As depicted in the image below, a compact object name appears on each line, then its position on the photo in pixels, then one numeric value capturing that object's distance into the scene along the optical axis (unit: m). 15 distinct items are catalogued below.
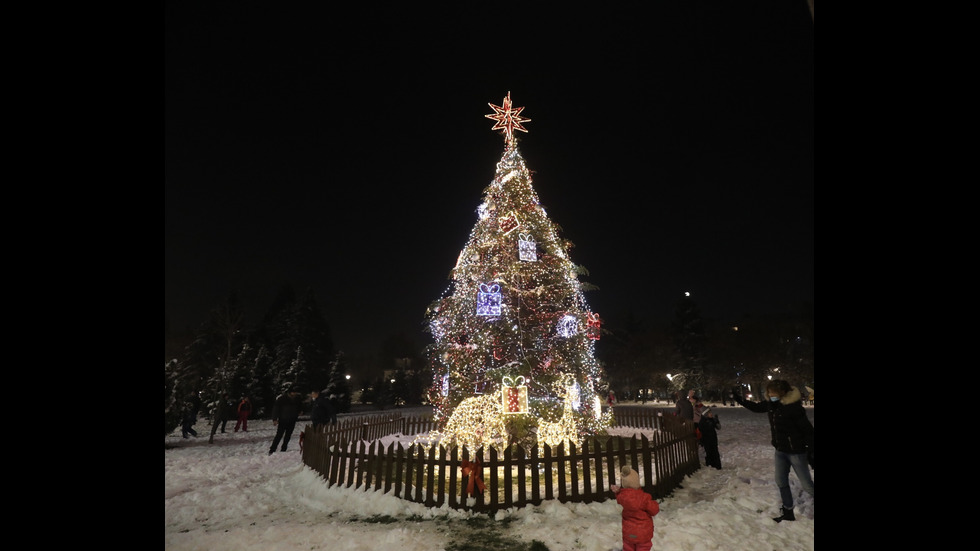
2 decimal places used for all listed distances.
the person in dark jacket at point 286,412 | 13.43
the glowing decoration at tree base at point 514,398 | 10.50
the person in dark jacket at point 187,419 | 18.05
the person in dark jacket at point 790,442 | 6.20
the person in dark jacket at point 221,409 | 16.69
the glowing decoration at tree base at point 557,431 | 11.28
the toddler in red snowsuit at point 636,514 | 4.94
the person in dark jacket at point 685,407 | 11.49
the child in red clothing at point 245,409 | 19.83
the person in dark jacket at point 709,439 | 10.37
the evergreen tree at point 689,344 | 44.47
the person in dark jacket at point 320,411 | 14.48
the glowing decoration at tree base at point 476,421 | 11.57
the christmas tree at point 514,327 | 11.78
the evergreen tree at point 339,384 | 39.22
